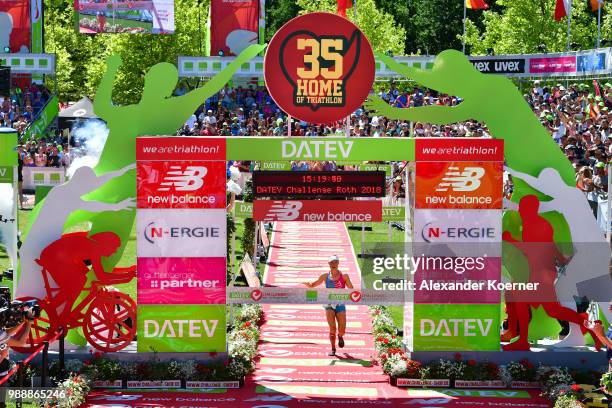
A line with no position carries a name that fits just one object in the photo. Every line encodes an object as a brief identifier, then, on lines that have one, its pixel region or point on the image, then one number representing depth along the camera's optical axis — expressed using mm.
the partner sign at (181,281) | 17453
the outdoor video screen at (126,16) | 51219
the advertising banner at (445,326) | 17641
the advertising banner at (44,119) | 48438
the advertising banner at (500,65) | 45875
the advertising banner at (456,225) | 17578
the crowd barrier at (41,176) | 36003
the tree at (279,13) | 82562
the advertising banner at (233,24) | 49312
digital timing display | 17406
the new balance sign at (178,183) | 17375
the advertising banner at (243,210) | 20781
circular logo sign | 17125
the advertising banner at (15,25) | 51438
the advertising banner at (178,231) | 17453
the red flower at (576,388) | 15969
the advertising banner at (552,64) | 43609
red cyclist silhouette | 17531
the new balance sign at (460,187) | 17516
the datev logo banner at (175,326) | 17484
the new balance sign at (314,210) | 17359
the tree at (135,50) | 60219
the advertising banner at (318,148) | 17375
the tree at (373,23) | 63812
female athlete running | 18797
